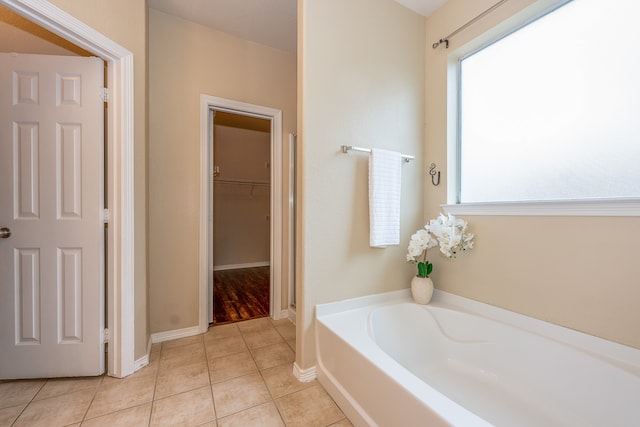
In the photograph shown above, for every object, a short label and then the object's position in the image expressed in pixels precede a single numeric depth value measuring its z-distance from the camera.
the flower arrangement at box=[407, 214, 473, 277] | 1.61
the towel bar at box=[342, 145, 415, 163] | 1.60
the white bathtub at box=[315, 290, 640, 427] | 0.98
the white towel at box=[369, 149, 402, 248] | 1.65
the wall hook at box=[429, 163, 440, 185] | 1.87
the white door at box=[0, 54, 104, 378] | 1.45
